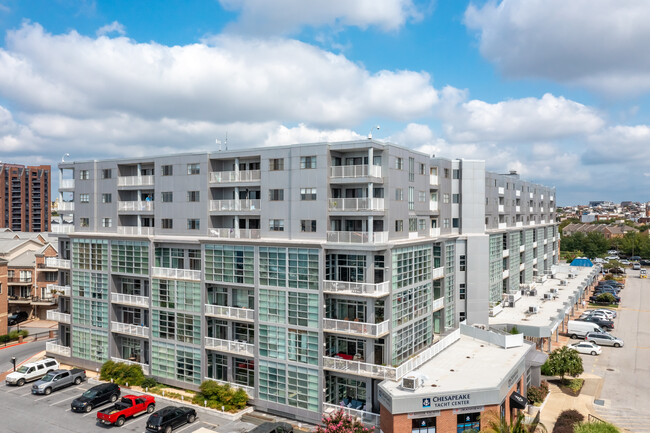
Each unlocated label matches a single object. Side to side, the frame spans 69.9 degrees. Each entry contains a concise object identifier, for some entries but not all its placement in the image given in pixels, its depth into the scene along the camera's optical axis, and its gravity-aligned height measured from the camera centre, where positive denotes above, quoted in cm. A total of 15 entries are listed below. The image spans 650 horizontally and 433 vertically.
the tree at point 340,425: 2902 -1322
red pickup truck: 3491 -1485
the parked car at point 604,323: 6631 -1553
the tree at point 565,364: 4347 -1405
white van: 6134 -1510
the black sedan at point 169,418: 3334 -1476
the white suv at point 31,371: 4342 -1476
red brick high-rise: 15025 +663
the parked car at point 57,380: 4119 -1484
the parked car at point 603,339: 5819 -1581
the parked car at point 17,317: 6969 -1529
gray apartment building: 3541 -444
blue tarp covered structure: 10712 -1114
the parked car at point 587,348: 5506 -1589
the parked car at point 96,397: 3747 -1485
